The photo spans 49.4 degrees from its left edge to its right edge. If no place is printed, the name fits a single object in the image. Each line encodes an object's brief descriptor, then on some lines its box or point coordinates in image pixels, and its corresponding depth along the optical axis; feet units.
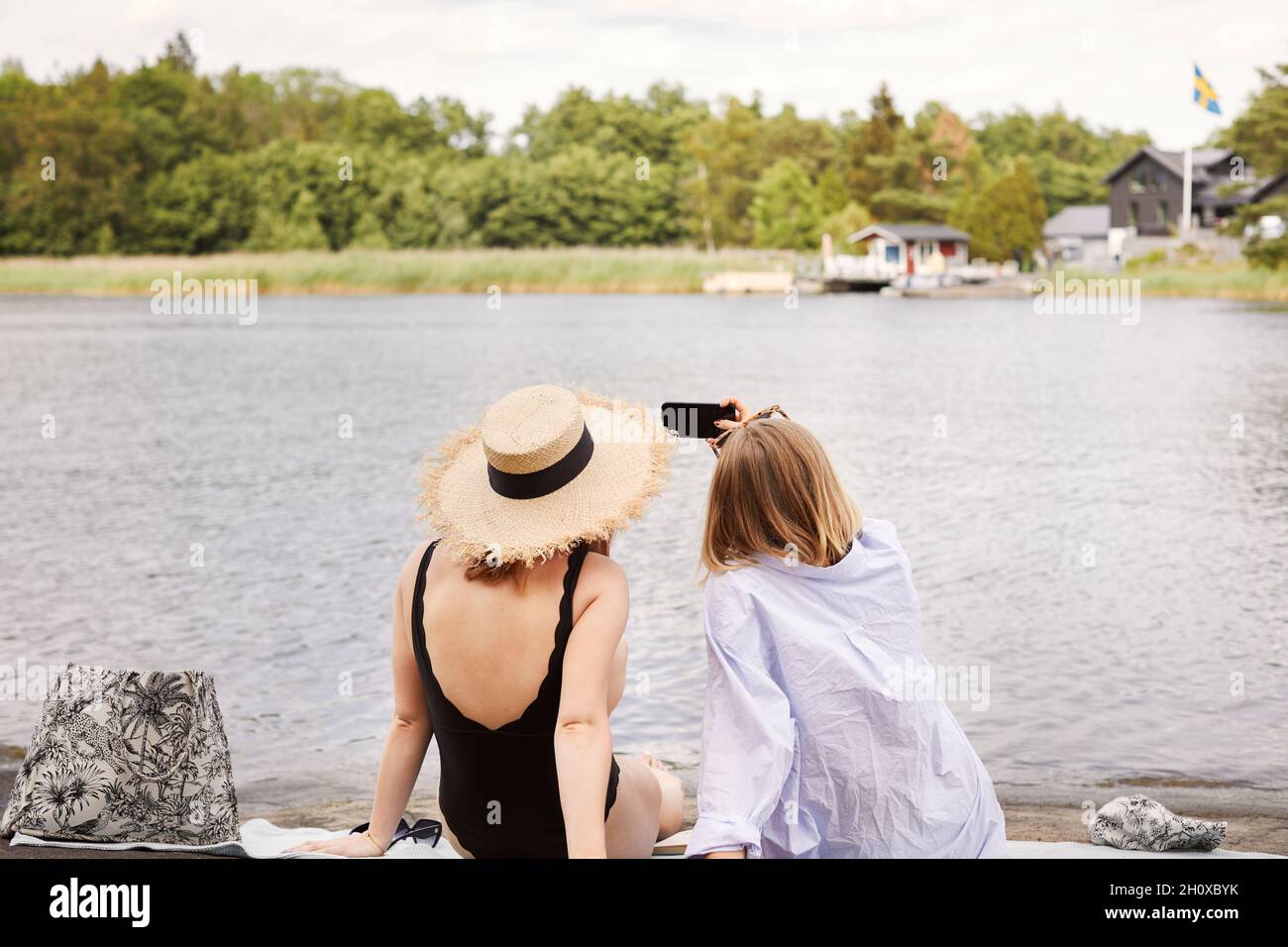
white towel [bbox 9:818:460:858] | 10.01
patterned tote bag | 10.62
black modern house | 207.51
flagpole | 197.47
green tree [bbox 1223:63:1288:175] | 154.81
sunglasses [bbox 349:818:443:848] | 10.24
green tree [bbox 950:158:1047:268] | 209.87
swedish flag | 152.46
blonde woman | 8.03
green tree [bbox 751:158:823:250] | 223.30
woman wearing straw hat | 8.25
